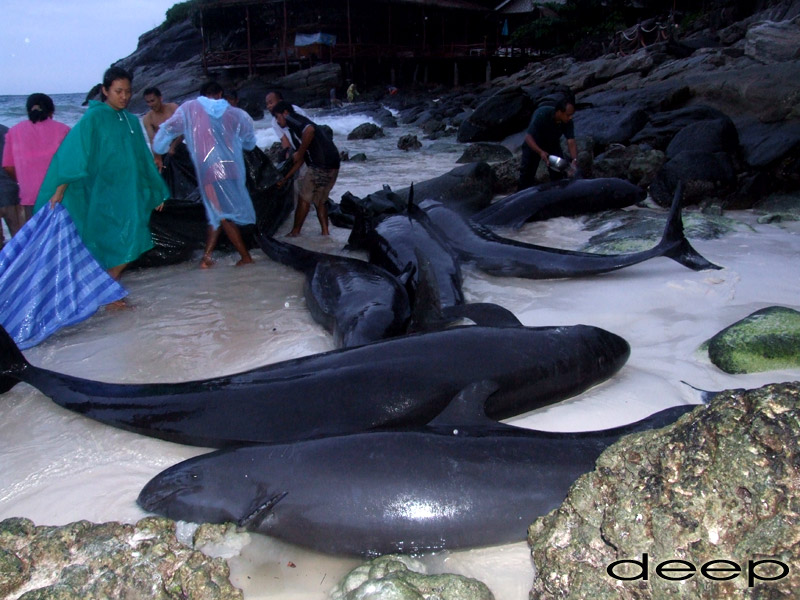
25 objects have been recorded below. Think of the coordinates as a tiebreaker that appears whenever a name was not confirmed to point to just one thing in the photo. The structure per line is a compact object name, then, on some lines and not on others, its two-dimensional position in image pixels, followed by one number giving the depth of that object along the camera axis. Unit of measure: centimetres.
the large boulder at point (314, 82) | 3862
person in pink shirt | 622
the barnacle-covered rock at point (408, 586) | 220
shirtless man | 776
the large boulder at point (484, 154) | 1433
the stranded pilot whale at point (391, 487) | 260
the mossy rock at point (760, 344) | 402
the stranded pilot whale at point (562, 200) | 858
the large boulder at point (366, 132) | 2286
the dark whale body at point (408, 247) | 561
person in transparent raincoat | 682
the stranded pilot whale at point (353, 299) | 456
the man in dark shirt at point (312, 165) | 836
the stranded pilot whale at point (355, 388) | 332
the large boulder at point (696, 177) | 879
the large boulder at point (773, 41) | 1883
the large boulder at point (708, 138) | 972
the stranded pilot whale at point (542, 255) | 601
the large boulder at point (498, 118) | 1795
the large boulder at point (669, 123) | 1121
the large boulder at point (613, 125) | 1212
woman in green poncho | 535
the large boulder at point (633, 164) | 997
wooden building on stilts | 4034
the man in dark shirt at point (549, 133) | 918
